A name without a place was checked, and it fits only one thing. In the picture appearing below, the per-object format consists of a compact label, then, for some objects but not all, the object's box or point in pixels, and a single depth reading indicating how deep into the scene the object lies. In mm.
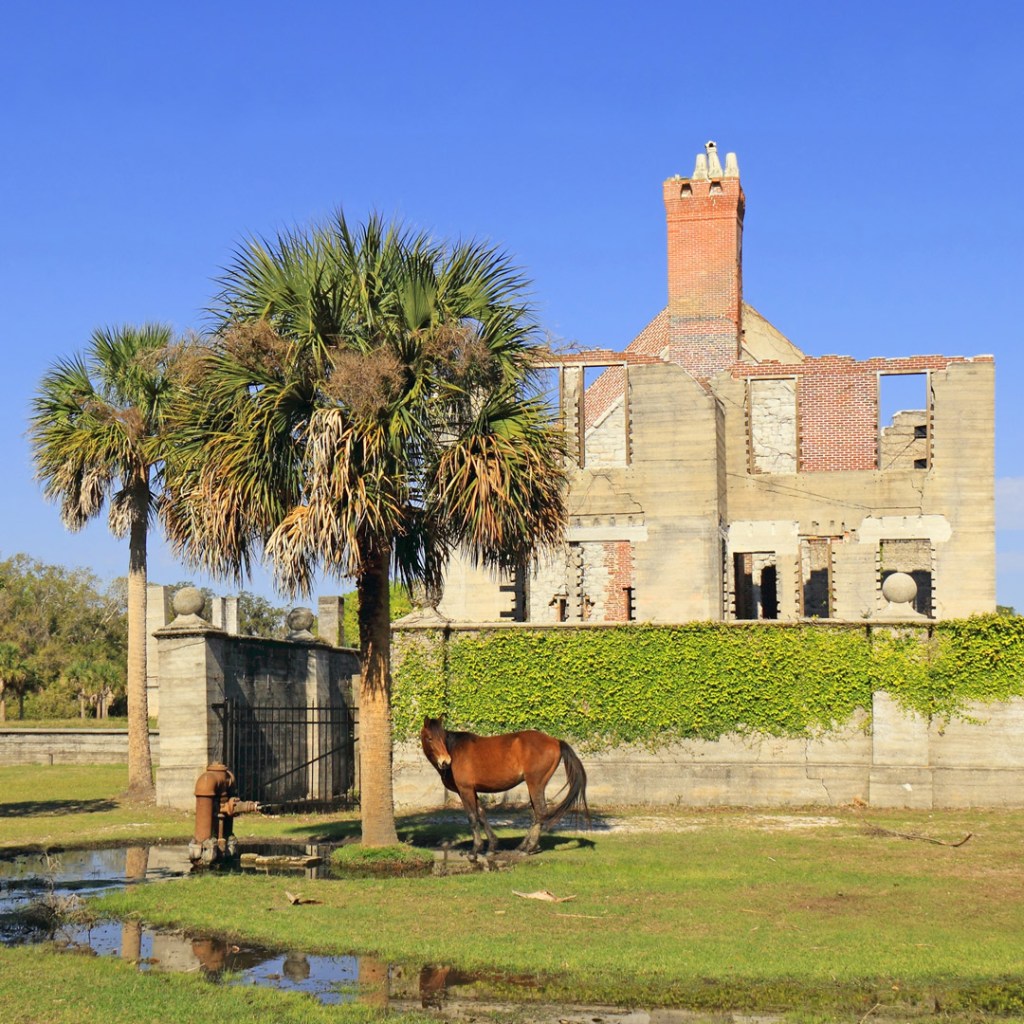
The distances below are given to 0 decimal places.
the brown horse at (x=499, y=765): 16000
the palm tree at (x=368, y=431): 14812
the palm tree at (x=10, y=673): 49250
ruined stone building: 33000
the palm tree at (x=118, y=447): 23953
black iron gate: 22062
